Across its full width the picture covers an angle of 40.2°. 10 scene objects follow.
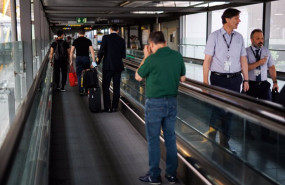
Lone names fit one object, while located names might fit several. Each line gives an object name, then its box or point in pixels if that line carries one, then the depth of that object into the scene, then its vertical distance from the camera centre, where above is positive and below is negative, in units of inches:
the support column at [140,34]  1362.0 +37.9
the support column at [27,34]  278.8 +7.9
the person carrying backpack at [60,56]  436.5 -12.5
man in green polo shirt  151.9 -20.0
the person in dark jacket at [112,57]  298.5 -9.4
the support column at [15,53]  231.5 -4.8
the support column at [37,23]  411.9 +23.8
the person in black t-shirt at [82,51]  381.7 -6.1
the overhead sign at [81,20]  1160.8 +74.1
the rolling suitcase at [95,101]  313.3 -45.4
